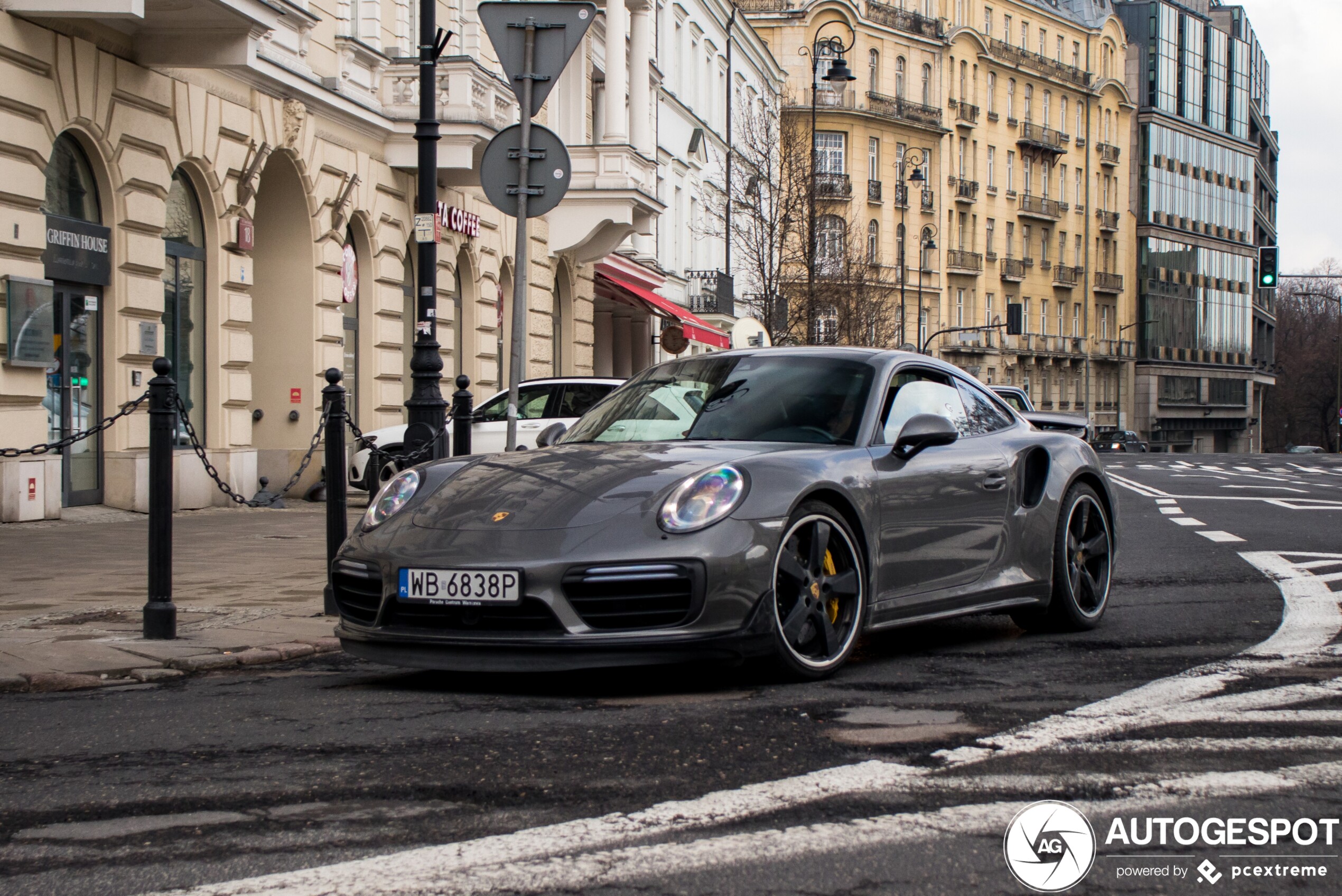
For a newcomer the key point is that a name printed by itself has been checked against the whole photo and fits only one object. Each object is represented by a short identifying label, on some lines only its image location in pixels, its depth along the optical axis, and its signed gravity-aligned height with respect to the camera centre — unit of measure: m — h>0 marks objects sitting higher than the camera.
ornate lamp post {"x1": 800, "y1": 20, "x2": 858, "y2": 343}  42.97 +6.28
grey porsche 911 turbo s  5.57 -0.32
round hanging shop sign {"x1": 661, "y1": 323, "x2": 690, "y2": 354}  31.11 +1.92
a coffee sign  24.12 +3.27
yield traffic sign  9.58 +2.35
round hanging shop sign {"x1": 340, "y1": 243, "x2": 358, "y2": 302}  21.45 +2.13
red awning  35.28 +2.60
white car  19.44 +0.32
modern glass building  104.31 +14.35
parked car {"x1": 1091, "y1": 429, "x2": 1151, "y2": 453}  78.06 +0.05
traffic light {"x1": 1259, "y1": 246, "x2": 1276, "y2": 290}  43.12 +4.61
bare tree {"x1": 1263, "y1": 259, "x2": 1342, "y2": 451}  121.75 +5.54
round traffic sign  9.62 +1.57
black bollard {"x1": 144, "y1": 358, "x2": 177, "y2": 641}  7.30 -0.31
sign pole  9.52 +1.42
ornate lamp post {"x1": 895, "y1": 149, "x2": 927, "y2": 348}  79.81 +13.86
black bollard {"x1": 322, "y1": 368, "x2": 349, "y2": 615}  8.07 -0.15
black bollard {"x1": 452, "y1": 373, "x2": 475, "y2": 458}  9.84 +0.13
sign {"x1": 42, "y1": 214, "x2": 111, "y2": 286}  14.89 +1.72
